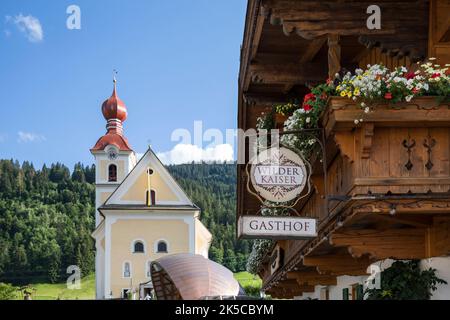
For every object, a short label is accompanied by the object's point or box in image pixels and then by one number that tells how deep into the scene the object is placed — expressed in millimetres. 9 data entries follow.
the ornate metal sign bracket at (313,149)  7336
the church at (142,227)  49938
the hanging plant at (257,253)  16656
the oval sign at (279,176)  7426
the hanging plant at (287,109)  10602
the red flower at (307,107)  7381
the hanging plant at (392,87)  6312
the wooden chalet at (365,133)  6391
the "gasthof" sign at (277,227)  7047
